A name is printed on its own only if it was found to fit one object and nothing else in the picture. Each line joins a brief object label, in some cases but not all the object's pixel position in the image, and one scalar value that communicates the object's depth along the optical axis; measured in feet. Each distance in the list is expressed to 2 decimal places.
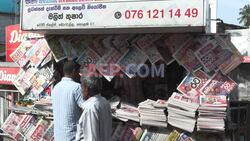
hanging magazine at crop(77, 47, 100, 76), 20.94
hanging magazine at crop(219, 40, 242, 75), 18.02
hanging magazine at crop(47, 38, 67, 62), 21.70
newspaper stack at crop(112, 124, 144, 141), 19.77
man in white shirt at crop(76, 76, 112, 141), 14.15
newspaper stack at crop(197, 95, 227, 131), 17.47
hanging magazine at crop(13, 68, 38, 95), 23.20
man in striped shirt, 15.99
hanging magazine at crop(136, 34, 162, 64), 19.52
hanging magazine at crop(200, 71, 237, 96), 18.20
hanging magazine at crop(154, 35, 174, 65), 19.36
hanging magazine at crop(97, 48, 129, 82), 20.39
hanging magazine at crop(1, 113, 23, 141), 23.67
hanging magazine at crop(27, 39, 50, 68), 22.33
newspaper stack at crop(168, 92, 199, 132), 17.99
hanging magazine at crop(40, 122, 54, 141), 22.26
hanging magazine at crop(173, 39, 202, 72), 18.65
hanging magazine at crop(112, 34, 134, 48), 20.12
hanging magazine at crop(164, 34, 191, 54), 18.89
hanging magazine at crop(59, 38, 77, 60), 21.42
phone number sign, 16.97
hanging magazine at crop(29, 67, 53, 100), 22.56
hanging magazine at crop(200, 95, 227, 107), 17.78
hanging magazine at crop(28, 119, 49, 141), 22.54
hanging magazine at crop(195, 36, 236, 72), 18.17
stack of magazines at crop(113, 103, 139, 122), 19.57
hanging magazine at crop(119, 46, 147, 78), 19.85
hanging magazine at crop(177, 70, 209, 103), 18.56
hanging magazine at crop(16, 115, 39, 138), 23.07
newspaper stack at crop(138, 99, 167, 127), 18.72
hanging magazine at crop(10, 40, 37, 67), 23.18
